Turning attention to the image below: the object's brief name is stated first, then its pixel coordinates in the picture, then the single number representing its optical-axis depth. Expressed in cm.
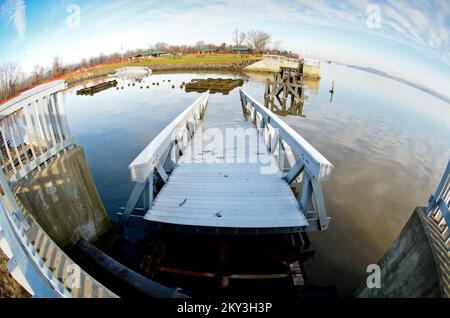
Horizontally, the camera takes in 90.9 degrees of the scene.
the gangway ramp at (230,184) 370
